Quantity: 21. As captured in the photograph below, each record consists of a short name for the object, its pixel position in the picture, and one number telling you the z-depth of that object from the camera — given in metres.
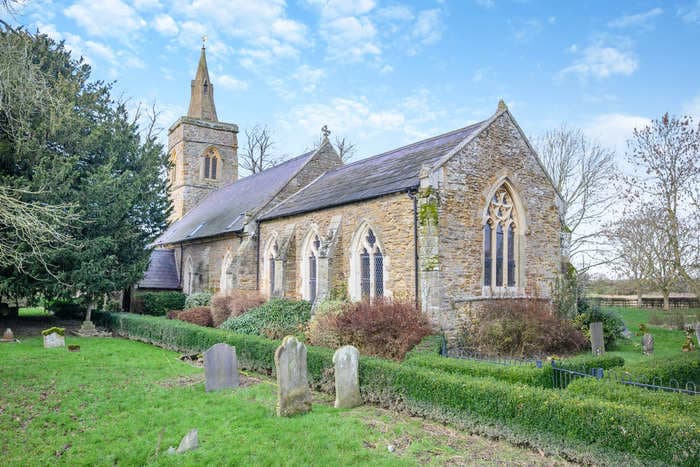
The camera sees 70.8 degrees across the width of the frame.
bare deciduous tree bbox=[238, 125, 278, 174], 51.94
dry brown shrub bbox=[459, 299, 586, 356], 13.80
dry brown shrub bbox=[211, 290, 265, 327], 19.10
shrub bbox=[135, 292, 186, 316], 24.73
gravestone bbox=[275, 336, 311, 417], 8.72
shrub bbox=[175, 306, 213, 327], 20.22
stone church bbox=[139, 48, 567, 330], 13.97
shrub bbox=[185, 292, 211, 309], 23.64
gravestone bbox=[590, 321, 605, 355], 14.20
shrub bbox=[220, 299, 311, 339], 14.98
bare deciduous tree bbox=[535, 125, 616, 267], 33.06
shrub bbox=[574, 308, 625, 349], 16.36
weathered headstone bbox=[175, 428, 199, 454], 7.18
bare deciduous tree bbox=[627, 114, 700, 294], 20.17
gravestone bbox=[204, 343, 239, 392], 10.63
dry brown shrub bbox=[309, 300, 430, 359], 11.72
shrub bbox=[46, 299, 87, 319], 25.73
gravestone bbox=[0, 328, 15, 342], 17.91
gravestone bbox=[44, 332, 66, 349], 16.67
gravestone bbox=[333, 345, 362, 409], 9.55
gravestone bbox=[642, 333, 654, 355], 15.43
